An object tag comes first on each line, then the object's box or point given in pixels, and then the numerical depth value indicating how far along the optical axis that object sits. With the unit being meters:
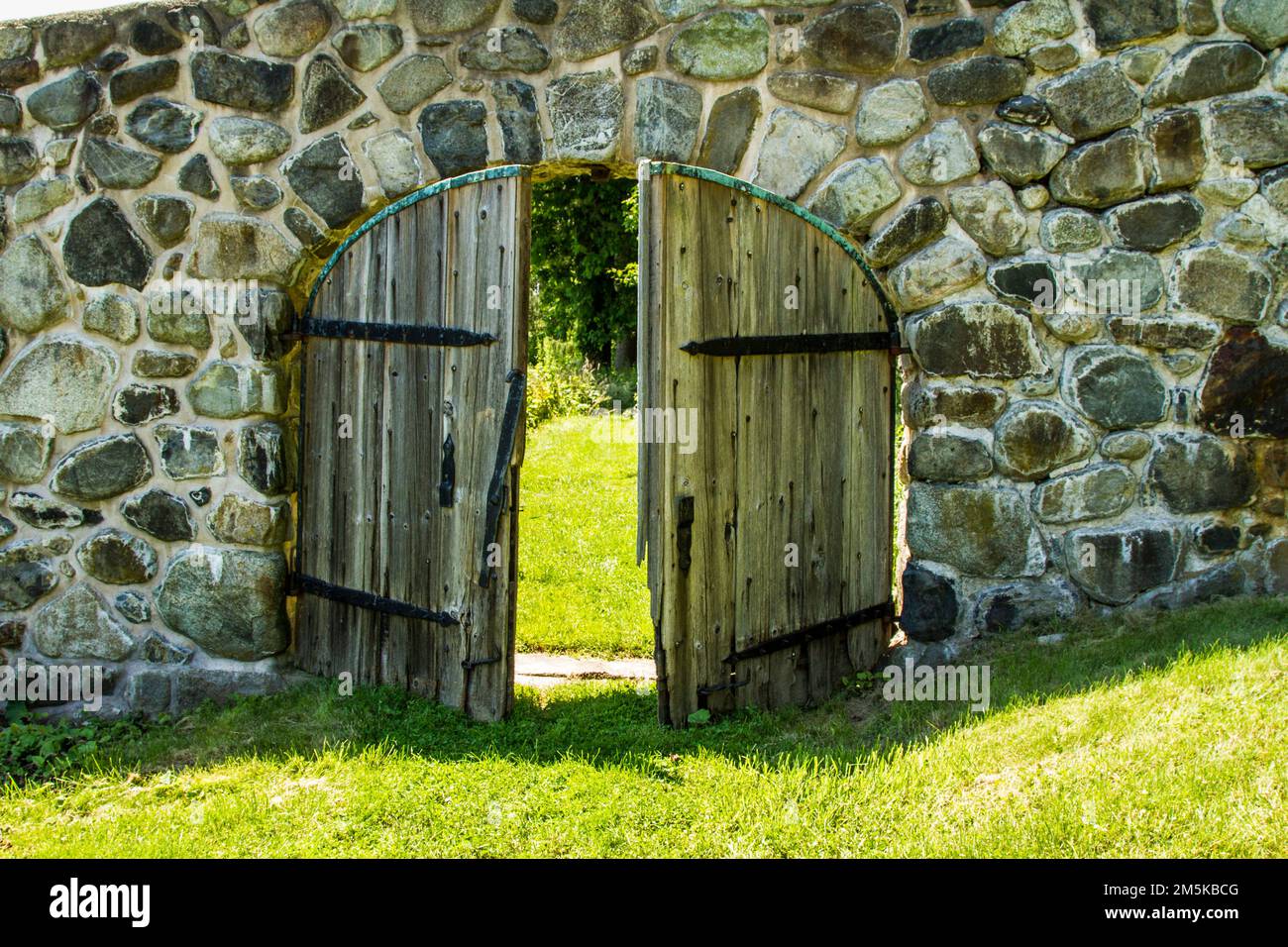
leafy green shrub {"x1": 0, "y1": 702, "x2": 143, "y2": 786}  4.48
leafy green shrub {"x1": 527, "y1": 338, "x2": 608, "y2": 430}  14.04
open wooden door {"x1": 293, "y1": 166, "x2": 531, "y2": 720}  4.58
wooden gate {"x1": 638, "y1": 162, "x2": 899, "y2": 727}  4.32
